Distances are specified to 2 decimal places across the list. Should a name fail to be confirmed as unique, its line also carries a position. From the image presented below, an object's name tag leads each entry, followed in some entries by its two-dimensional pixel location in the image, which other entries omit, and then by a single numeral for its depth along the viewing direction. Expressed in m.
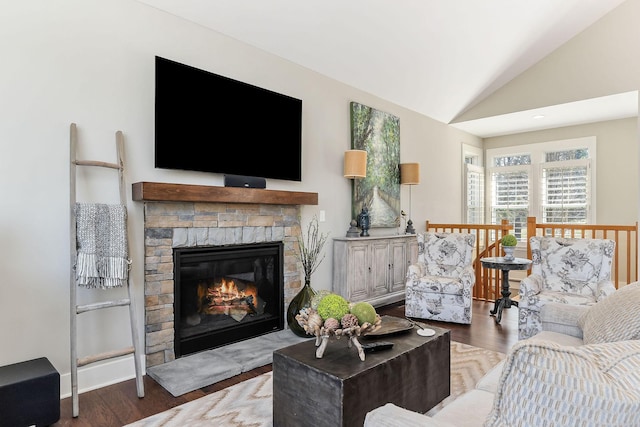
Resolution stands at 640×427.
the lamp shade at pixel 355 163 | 4.37
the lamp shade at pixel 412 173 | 5.25
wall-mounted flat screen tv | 2.97
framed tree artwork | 4.71
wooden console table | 4.30
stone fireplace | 2.88
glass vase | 3.60
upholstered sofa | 0.74
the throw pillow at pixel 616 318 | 1.35
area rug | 2.18
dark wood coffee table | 1.69
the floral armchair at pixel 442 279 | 4.09
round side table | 4.18
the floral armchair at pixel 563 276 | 3.38
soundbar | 3.35
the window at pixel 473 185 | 6.88
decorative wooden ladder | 2.36
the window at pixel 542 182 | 6.28
